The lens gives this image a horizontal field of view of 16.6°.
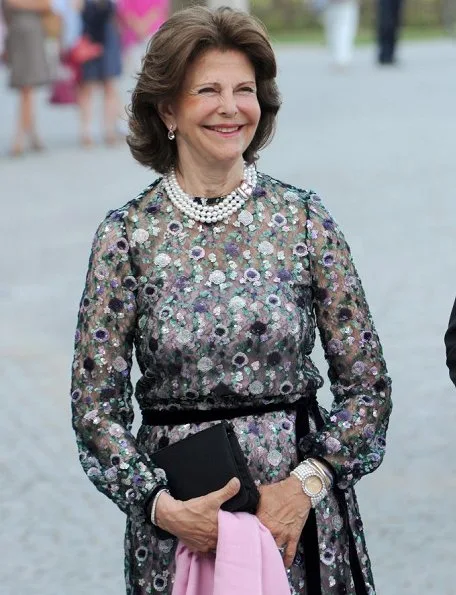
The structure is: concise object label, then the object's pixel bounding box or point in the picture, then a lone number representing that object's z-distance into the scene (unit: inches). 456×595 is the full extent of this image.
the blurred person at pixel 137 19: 671.8
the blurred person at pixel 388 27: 918.4
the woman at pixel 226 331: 128.0
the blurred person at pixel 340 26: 946.1
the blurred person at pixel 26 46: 605.3
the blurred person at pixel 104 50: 624.4
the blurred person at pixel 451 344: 132.4
